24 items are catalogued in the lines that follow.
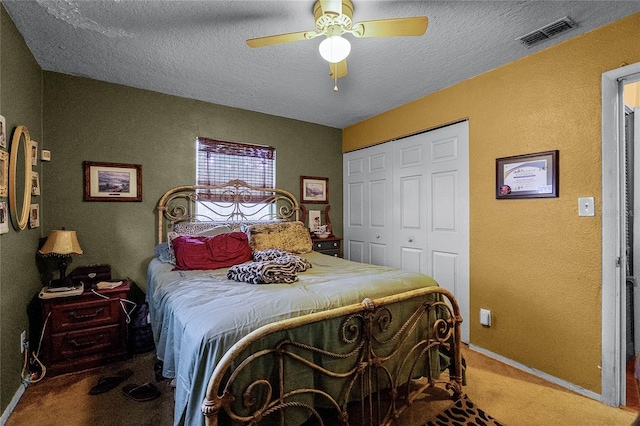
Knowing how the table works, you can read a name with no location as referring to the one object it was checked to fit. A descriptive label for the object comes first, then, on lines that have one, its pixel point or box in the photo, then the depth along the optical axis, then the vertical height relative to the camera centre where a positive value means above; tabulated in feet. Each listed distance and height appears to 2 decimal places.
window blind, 11.35 +1.91
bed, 4.06 -2.06
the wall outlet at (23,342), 7.07 -3.05
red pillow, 8.32 -1.10
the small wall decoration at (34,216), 7.60 -0.05
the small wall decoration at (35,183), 7.81 +0.83
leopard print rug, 5.85 -4.11
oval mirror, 6.25 +0.85
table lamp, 7.76 -0.85
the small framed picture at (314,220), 13.78 -0.34
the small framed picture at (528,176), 7.50 +0.95
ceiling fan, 5.38 +3.40
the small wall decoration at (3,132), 5.75 +1.59
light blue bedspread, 4.07 -1.56
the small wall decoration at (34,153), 7.84 +1.63
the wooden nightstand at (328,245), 12.87 -1.42
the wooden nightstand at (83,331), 7.58 -3.09
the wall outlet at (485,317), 8.84 -3.12
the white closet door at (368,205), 12.45 +0.33
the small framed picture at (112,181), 9.32 +1.03
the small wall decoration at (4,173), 5.80 +0.81
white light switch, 6.82 +0.12
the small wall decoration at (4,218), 5.74 -0.07
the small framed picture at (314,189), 13.60 +1.07
